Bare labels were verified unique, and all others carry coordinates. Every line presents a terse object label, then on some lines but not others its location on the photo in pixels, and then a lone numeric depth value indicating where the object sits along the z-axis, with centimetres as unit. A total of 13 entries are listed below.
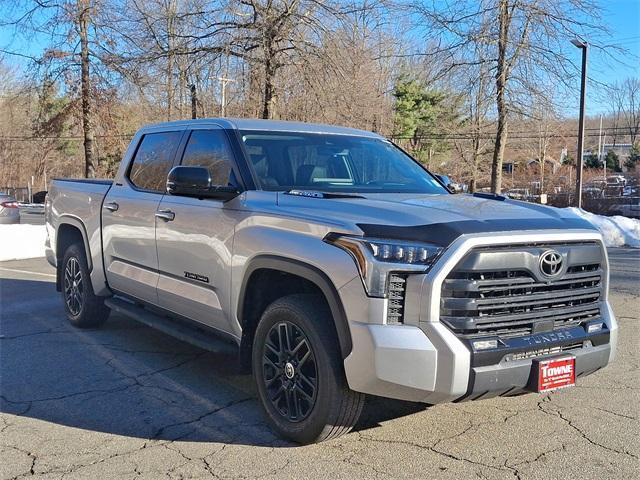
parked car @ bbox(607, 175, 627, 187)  4075
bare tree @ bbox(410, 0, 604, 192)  1648
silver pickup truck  318
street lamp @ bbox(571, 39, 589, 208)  1744
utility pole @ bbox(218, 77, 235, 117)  1807
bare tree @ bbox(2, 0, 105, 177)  1733
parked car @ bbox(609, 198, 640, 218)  2951
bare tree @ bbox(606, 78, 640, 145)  7075
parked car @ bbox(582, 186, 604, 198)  3151
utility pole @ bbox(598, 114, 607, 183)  7811
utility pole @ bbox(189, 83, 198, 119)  1849
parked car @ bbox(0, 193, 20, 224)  1641
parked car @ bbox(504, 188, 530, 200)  4103
